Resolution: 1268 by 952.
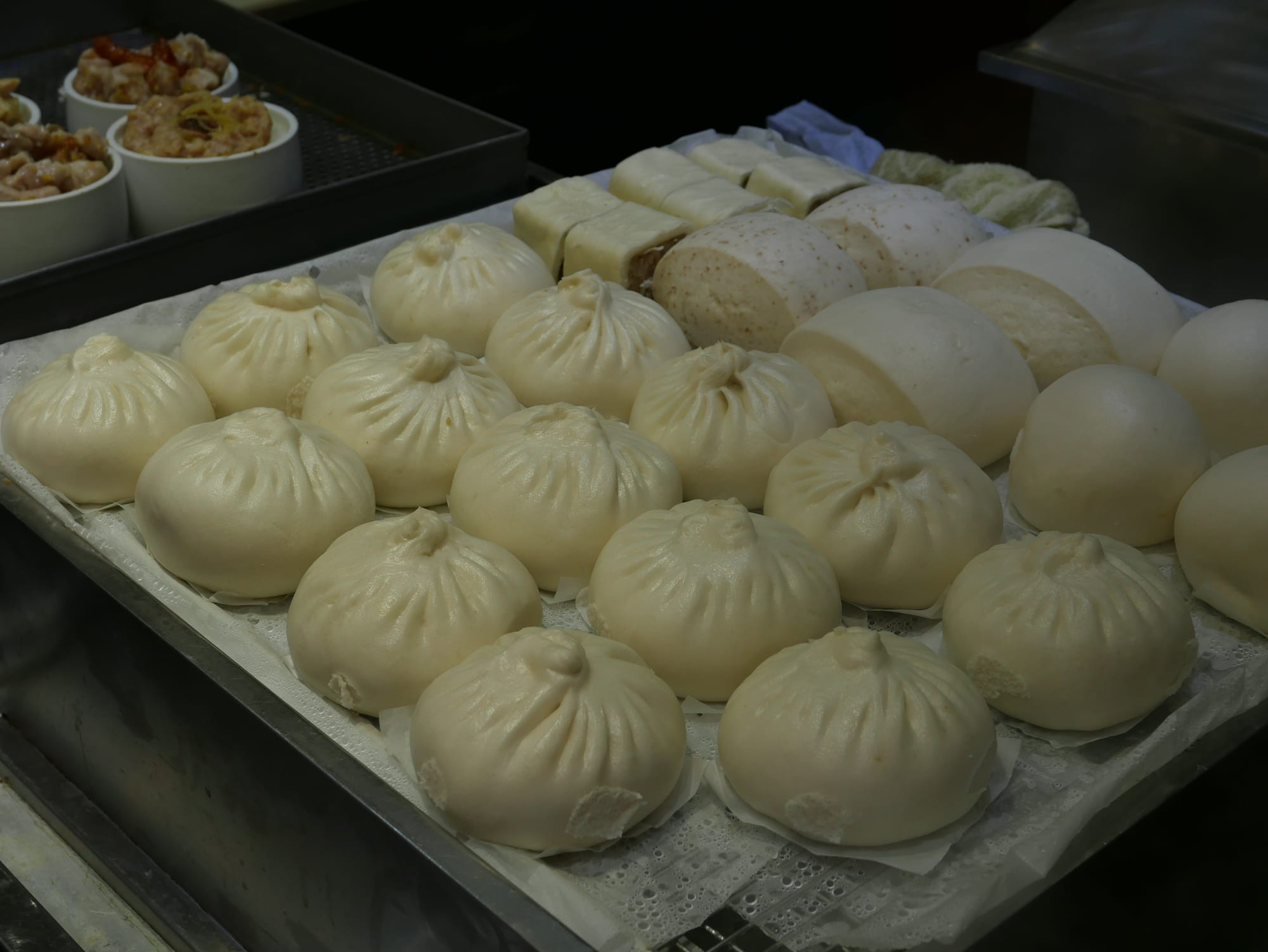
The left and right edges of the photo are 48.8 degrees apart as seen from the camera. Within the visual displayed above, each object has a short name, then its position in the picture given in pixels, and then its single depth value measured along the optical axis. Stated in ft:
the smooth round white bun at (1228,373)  2.09
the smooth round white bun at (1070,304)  2.23
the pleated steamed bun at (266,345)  2.16
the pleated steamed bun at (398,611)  1.64
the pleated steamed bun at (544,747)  1.48
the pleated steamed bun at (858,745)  1.49
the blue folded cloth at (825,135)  3.24
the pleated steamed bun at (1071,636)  1.65
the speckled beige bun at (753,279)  2.32
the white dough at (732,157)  2.83
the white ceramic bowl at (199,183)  2.51
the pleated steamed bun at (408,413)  2.01
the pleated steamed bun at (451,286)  2.36
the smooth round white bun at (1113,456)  1.93
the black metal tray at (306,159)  2.33
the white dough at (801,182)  2.68
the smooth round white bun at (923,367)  2.08
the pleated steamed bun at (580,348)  2.20
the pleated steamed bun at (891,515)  1.84
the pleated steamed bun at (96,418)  1.96
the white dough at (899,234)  2.49
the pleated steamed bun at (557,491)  1.87
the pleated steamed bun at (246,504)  1.80
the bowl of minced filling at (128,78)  2.75
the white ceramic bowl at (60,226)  2.32
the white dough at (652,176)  2.72
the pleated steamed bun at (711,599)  1.69
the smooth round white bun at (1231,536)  1.80
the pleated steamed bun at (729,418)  2.03
